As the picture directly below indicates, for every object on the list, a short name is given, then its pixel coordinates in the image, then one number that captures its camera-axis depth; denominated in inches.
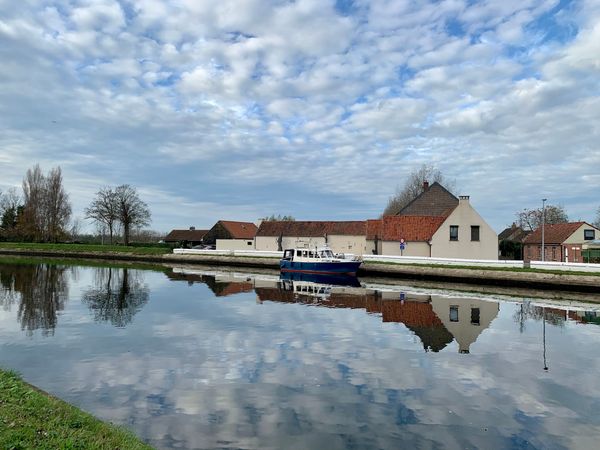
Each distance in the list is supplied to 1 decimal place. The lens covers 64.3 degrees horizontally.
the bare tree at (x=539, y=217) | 3193.9
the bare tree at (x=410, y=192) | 2876.5
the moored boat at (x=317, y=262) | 1675.7
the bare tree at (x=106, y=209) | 3228.3
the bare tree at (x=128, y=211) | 3262.8
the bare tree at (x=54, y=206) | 3255.4
